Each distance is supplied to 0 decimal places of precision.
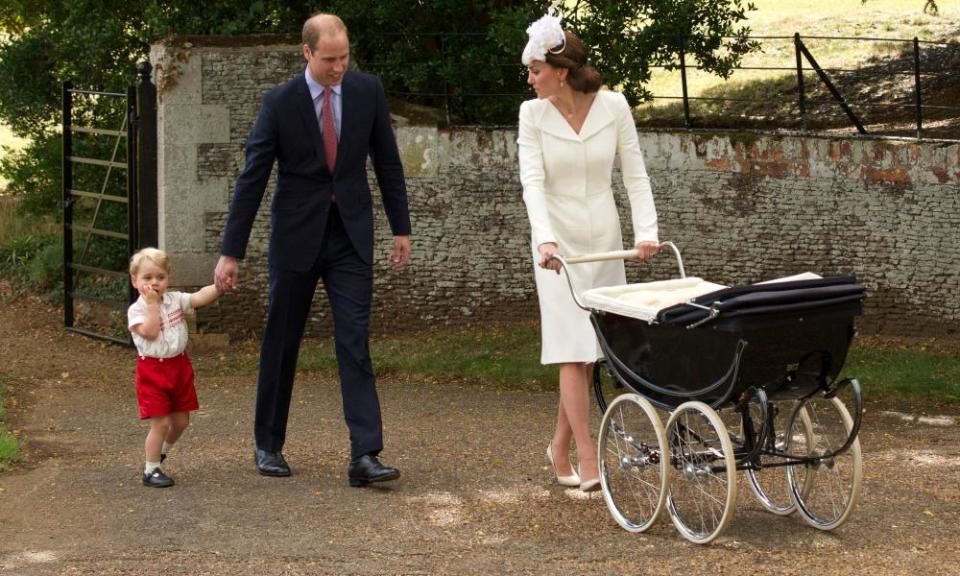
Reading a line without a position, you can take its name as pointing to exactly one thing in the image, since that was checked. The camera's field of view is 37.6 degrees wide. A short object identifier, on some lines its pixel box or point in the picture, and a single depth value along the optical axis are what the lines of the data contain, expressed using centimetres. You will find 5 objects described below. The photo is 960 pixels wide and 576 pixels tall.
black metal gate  1184
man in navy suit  691
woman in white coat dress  664
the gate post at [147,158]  1171
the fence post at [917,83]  1157
